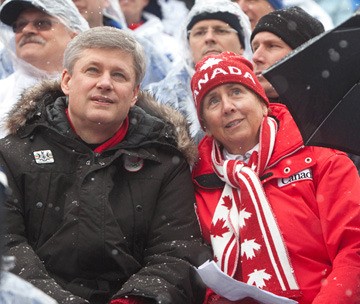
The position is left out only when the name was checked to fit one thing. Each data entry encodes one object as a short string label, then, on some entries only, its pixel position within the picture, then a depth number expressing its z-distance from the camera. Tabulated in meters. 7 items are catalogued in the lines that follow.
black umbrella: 8.55
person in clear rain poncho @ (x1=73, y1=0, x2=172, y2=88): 15.26
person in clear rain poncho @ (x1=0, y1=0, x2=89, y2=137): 13.66
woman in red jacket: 9.61
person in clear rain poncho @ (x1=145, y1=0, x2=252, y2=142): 13.98
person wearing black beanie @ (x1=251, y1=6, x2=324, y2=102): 12.96
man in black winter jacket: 9.73
